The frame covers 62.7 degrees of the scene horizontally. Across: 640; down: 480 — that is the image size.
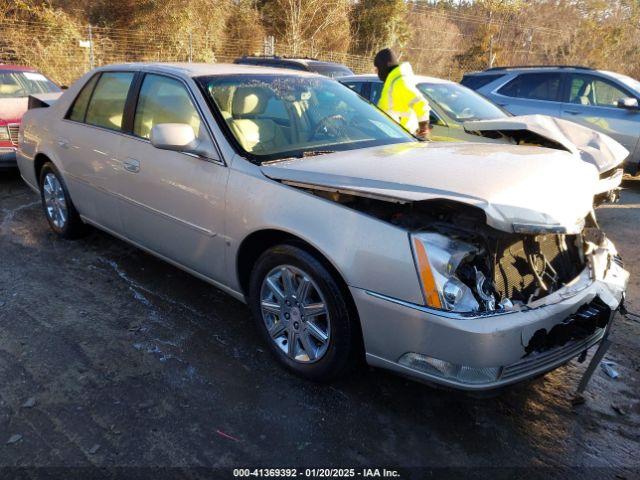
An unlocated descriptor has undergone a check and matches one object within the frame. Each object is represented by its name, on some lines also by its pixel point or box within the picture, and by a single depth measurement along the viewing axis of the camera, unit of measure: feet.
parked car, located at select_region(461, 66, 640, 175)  25.08
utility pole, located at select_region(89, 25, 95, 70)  51.37
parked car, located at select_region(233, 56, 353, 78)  36.19
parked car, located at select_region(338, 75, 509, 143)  20.43
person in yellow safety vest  17.52
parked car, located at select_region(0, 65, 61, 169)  23.00
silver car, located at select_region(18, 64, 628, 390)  7.61
